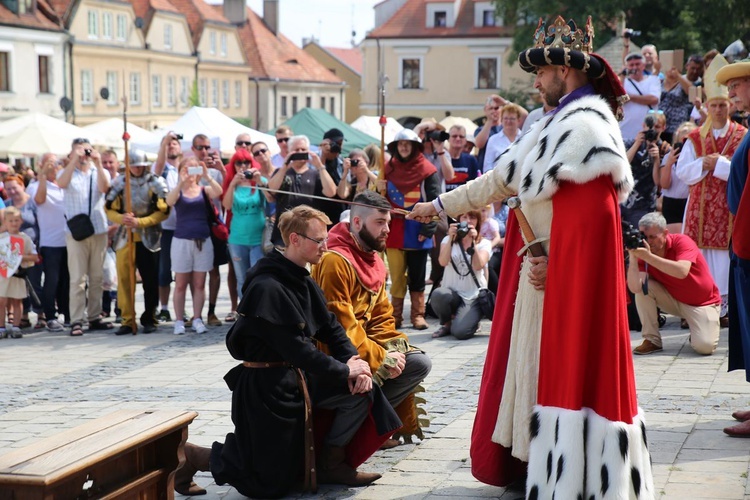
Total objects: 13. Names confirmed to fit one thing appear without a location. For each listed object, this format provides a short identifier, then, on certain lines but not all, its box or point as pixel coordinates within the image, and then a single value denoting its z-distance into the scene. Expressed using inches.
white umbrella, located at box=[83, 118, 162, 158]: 850.1
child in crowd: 457.7
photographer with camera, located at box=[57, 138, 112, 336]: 451.2
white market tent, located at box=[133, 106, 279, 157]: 764.0
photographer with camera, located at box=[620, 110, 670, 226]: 441.1
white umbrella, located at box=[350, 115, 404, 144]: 1092.5
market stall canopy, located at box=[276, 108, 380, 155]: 931.3
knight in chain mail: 447.8
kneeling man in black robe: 217.6
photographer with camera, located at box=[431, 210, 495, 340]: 406.3
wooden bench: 155.4
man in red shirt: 356.2
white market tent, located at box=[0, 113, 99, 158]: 759.1
